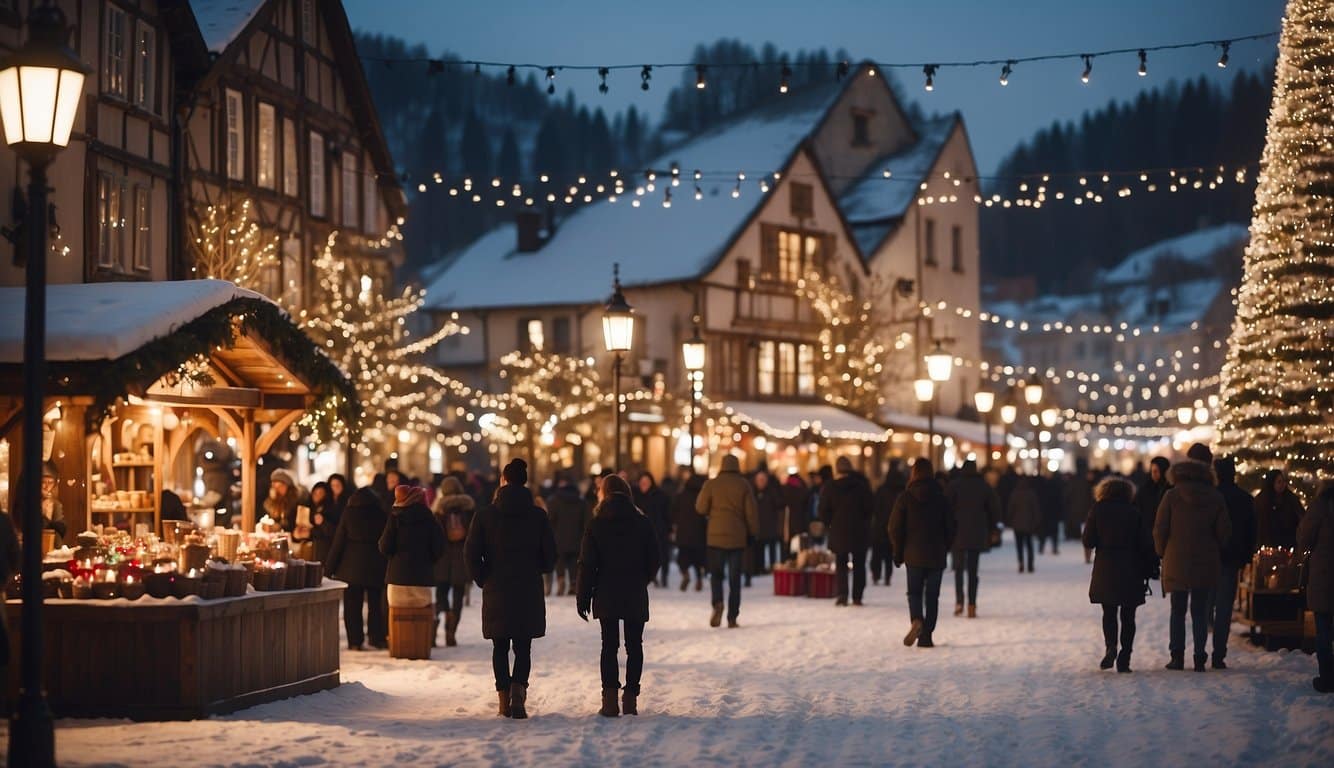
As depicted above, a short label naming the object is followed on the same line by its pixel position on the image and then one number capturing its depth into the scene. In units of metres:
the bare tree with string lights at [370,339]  34.12
